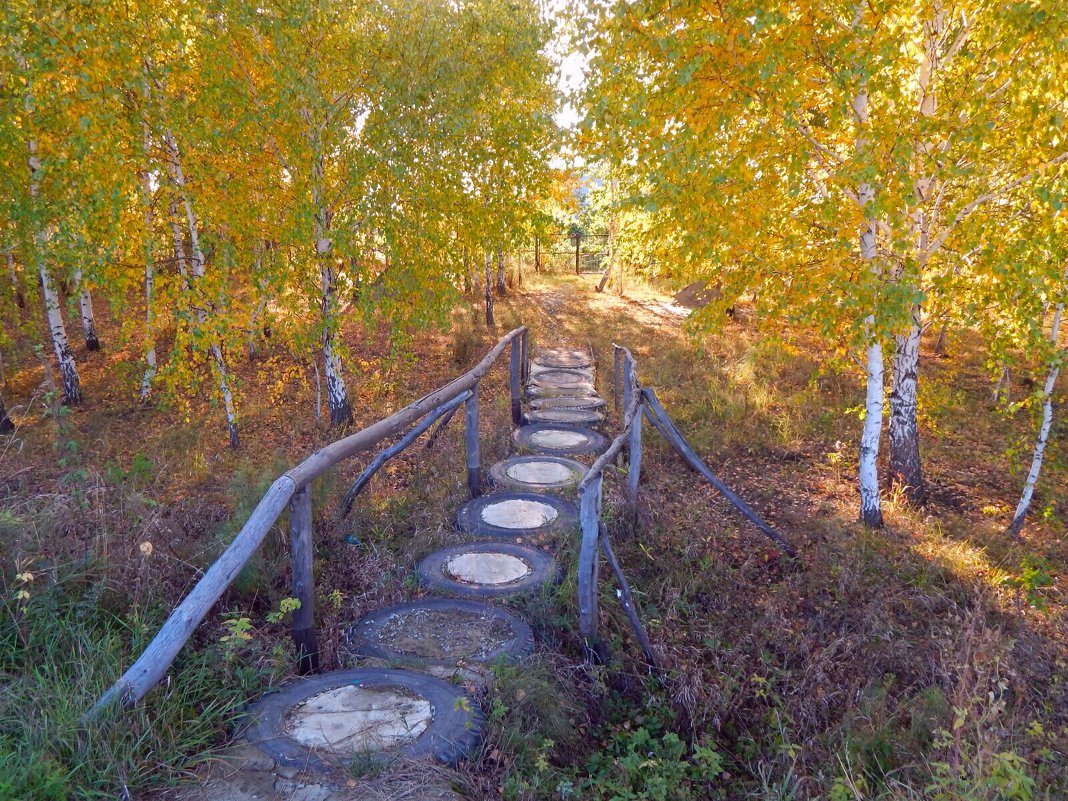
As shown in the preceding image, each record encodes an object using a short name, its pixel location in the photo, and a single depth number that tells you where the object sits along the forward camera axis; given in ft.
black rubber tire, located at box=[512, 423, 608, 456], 23.76
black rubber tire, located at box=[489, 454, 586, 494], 20.02
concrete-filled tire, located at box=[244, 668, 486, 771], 8.60
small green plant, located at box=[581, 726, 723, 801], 9.46
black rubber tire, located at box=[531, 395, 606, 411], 29.76
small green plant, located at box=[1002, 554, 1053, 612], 16.60
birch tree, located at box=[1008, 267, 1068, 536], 21.24
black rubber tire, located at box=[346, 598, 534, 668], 11.53
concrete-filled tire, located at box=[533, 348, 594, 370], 38.45
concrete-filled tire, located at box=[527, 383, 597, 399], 31.78
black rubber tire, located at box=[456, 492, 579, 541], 16.84
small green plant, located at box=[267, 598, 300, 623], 10.27
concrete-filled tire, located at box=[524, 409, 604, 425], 27.89
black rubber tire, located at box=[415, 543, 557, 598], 13.97
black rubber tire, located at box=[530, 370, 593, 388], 34.19
